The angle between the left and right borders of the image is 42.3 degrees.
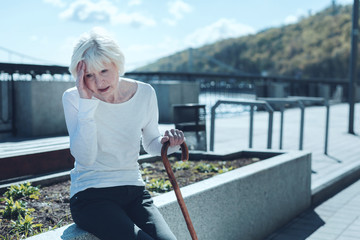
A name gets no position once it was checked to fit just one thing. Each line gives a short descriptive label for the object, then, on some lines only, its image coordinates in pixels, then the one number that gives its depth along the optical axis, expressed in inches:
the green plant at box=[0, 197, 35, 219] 110.1
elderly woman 87.7
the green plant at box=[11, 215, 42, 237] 100.6
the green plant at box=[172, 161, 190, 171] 176.6
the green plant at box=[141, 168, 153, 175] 163.6
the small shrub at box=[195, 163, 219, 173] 174.7
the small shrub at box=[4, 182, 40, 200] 125.0
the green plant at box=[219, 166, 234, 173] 170.0
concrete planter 118.9
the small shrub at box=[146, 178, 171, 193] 141.3
